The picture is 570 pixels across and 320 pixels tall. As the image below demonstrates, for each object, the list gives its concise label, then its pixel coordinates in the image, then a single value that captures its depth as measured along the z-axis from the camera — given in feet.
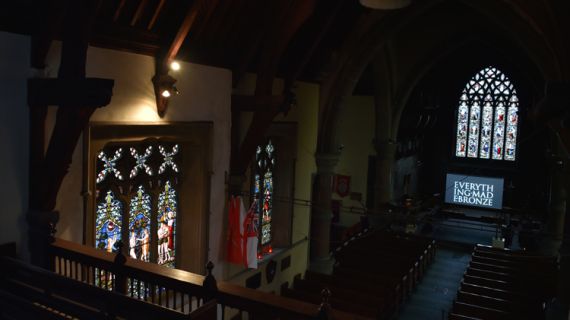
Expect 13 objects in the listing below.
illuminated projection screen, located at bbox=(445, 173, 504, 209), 74.18
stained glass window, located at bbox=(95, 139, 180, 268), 22.38
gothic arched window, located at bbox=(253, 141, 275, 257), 33.60
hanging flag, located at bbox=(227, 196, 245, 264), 28.66
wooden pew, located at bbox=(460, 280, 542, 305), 34.65
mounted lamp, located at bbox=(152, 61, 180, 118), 22.43
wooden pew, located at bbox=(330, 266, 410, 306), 35.01
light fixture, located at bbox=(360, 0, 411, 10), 21.72
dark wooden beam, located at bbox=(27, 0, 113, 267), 15.67
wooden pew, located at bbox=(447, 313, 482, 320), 30.44
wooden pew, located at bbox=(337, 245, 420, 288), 41.37
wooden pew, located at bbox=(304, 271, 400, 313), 32.65
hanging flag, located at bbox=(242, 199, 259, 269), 28.66
